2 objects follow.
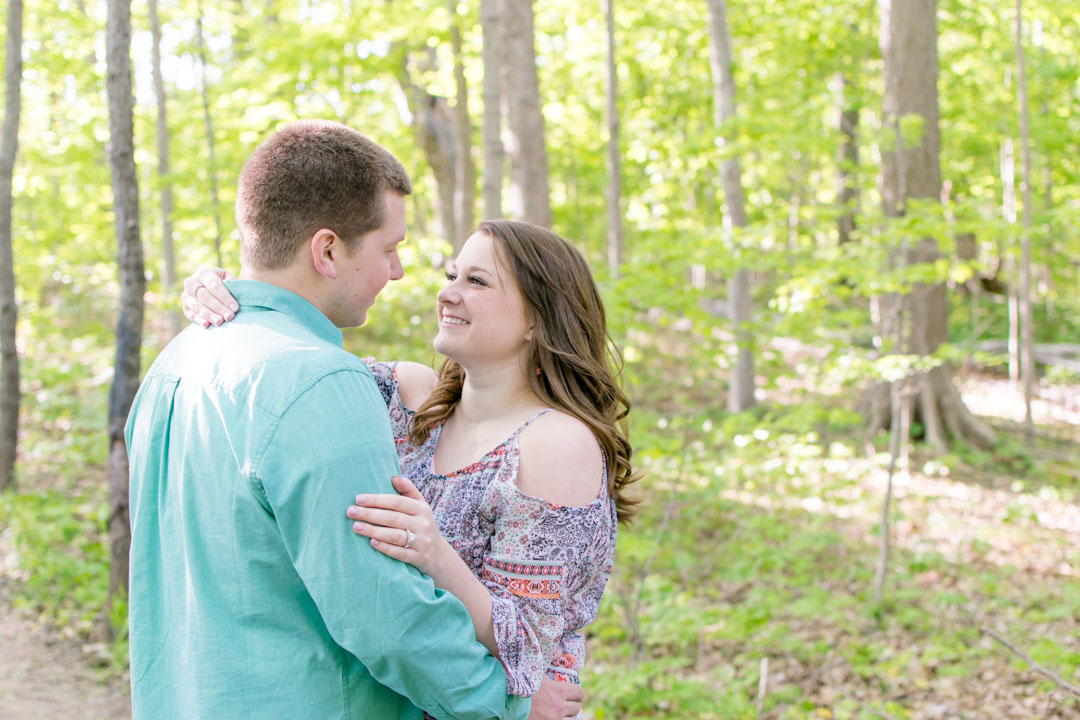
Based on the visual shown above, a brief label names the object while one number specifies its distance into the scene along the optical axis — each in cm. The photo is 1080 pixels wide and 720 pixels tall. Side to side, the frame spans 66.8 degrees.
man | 128
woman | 158
